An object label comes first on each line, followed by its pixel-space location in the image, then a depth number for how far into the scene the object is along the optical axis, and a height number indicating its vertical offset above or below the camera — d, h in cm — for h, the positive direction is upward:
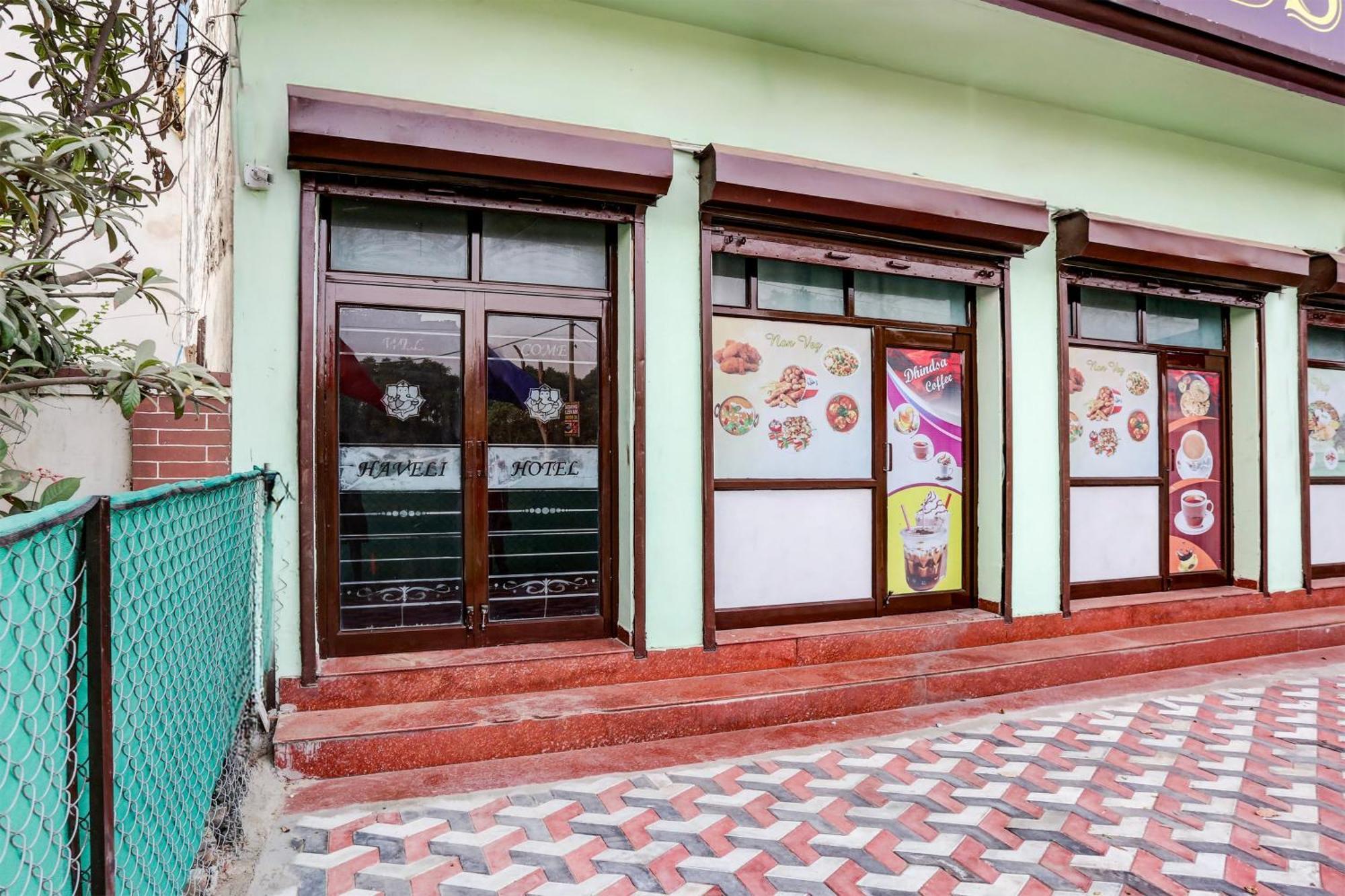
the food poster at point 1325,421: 667 +32
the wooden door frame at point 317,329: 360 +64
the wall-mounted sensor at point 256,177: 352 +134
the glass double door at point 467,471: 388 -7
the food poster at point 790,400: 464 +37
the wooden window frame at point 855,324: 431 +85
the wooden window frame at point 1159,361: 526 +77
